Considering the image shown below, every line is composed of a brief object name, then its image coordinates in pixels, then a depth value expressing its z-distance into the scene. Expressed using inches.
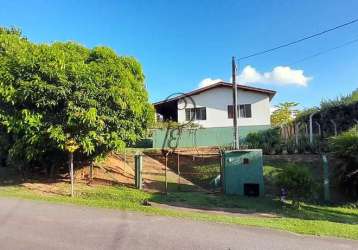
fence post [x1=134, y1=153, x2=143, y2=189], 663.1
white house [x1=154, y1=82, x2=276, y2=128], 1385.3
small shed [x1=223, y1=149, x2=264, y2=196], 631.8
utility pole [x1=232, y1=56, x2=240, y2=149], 789.9
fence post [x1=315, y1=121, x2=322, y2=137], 891.4
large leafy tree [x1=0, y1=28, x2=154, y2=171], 573.9
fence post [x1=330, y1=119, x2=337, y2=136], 872.8
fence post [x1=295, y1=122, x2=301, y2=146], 868.4
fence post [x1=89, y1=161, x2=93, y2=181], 714.2
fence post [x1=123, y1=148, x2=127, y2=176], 783.8
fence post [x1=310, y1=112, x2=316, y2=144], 833.4
